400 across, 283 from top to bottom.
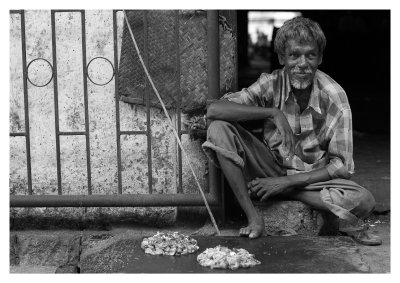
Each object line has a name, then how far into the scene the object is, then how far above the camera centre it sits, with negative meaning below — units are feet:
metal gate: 12.81 -1.13
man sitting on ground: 11.93 -0.21
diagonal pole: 12.49 +0.27
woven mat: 12.73 +1.37
